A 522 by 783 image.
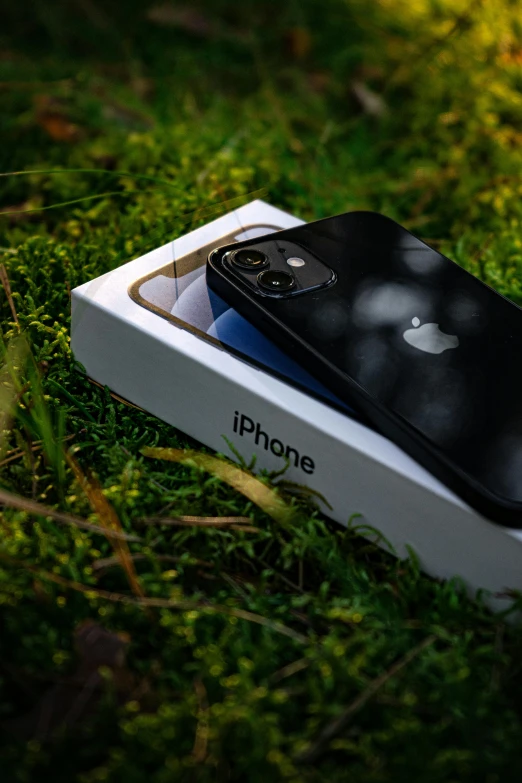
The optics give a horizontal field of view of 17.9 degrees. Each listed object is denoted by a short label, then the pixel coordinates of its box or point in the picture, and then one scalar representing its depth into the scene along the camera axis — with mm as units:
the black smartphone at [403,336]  451
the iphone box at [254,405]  453
